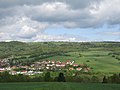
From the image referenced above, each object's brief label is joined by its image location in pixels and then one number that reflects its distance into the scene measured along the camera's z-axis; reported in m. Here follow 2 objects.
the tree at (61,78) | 95.82
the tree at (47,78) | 98.97
